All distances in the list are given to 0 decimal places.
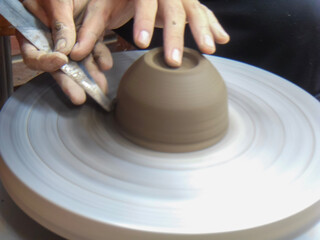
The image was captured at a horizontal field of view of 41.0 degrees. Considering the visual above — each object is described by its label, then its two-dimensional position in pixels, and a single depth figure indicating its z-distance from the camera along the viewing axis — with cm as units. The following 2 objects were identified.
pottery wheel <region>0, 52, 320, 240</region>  63
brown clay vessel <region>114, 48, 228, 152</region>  76
